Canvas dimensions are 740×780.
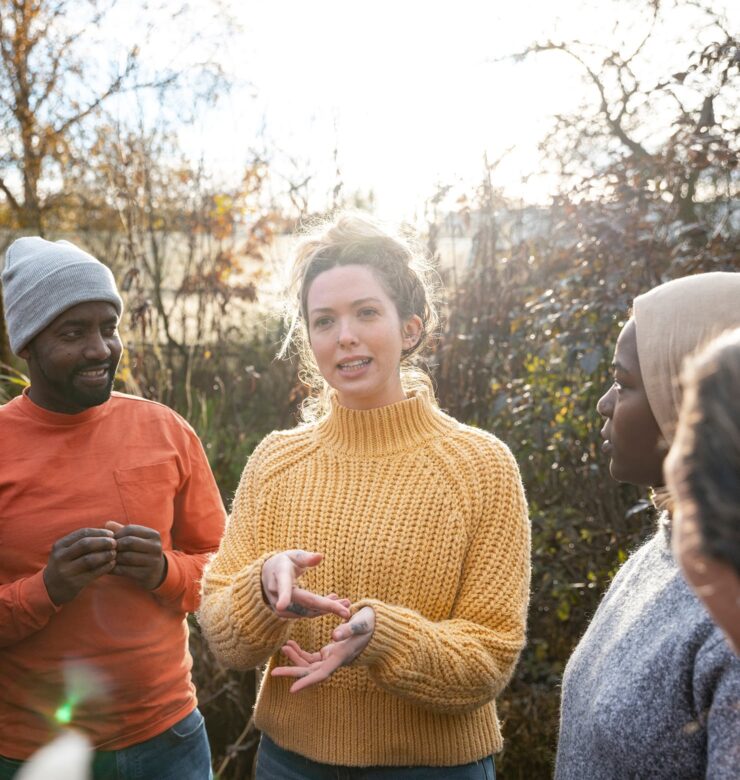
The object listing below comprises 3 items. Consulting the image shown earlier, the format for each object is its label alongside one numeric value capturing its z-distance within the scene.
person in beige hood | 1.32
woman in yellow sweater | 1.92
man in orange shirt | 2.35
